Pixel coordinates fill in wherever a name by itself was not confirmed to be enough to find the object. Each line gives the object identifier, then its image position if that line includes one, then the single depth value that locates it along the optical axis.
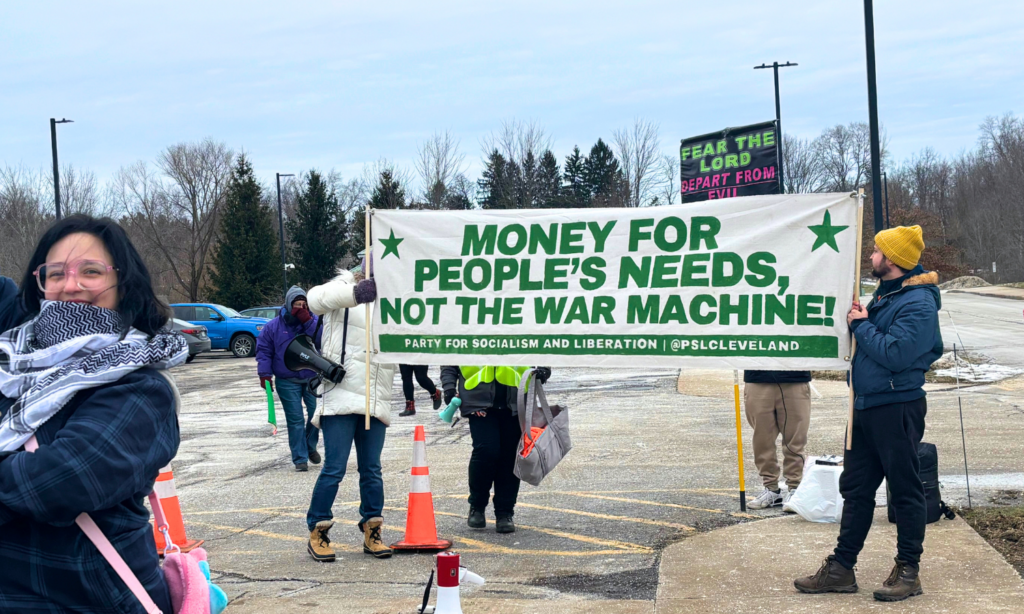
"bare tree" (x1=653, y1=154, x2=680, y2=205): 53.88
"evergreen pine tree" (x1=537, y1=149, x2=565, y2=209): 63.30
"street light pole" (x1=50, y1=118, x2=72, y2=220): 30.75
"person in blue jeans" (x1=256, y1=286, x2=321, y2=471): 9.87
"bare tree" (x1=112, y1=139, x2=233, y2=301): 60.88
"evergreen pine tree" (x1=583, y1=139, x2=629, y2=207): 66.88
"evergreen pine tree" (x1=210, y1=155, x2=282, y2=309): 52.00
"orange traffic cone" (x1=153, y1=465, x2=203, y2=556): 6.69
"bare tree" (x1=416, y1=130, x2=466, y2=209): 53.28
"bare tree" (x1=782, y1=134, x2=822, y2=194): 78.44
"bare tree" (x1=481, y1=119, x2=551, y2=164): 58.10
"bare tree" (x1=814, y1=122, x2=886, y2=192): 84.25
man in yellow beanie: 4.95
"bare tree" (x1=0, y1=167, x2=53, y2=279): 47.69
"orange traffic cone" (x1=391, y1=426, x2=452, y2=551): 6.55
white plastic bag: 6.74
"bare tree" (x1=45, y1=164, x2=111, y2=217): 52.87
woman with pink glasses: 2.10
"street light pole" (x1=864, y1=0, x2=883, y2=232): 13.45
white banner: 5.88
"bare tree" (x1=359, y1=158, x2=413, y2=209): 55.95
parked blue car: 30.84
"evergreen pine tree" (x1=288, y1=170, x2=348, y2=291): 58.06
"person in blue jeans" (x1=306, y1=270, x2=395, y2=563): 6.34
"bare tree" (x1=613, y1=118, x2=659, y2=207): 55.94
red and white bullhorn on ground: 3.60
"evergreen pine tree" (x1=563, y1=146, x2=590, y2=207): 75.12
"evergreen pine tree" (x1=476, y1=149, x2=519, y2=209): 58.38
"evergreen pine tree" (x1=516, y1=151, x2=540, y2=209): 58.12
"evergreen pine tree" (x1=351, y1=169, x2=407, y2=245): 55.23
